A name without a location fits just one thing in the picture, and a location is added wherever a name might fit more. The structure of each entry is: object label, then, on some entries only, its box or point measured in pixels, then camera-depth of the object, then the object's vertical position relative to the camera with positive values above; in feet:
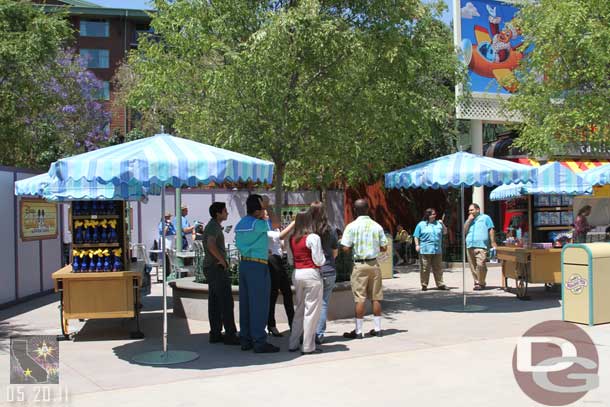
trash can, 31.89 -3.67
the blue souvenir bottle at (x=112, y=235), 31.73 -1.17
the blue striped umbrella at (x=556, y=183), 45.93 +1.52
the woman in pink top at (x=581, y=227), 52.10 -1.65
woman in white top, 31.12 -3.37
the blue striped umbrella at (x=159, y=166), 24.12 +1.56
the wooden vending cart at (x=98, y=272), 30.60 -2.80
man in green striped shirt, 29.81 -2.07
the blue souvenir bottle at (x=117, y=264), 31.42 -2.50
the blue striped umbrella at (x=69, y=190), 37.35 +1.17
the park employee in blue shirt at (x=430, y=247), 47.37 -2.78
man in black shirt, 29.43 -3.19
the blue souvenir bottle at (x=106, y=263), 31.24 -2.43
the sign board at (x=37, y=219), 45.88 -0.61
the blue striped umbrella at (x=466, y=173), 36.09 +1.80
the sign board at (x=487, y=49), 68.64 +16.02
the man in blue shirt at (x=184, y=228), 59.62 -1.67
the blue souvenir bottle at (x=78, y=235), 31.32 -1.15
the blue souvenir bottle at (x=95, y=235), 31.58 -1.16
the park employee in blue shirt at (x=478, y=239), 47.03 -2.26
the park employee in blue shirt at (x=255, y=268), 27.27 -2.42
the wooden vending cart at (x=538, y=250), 42.04 -2.71
